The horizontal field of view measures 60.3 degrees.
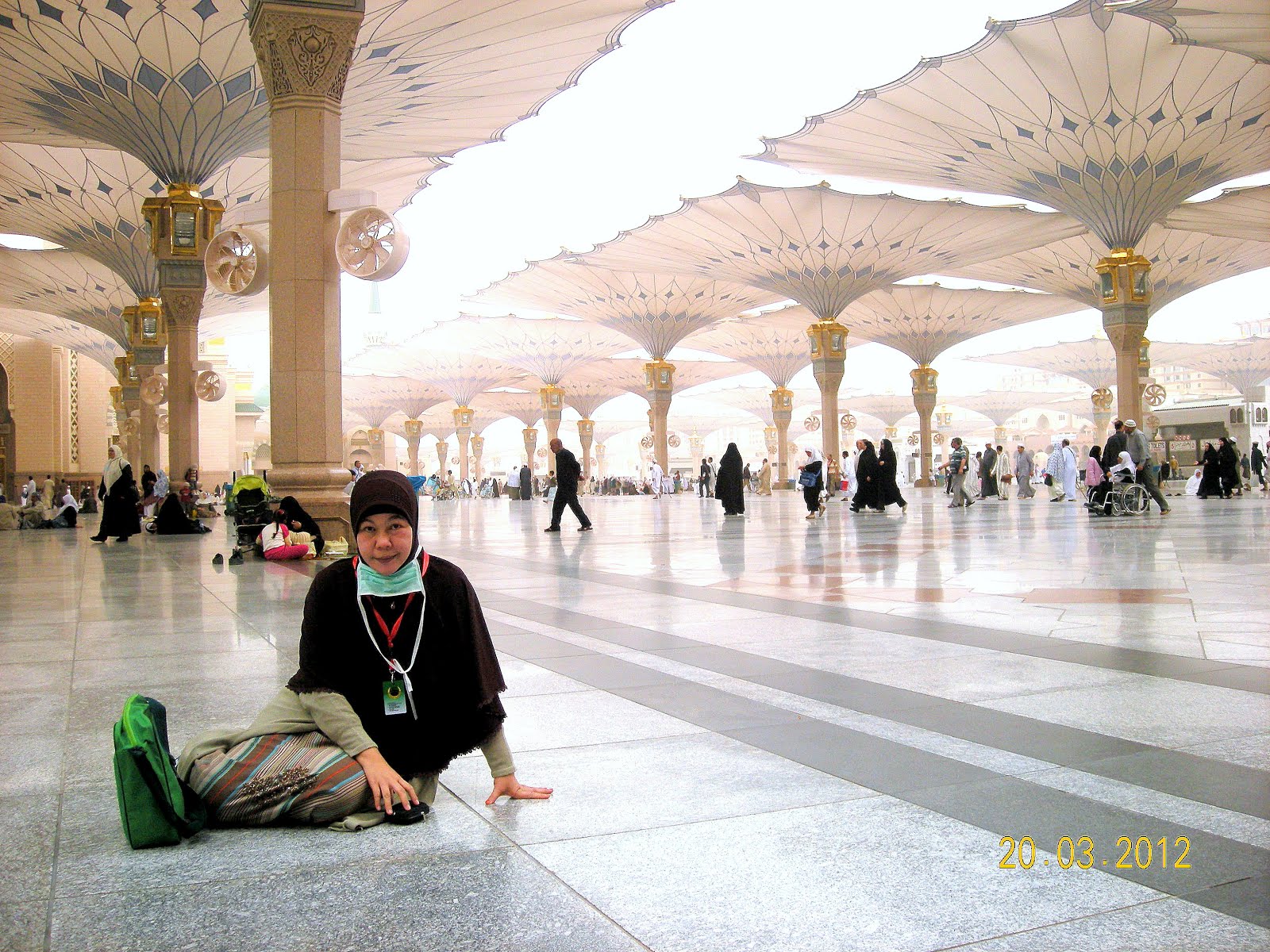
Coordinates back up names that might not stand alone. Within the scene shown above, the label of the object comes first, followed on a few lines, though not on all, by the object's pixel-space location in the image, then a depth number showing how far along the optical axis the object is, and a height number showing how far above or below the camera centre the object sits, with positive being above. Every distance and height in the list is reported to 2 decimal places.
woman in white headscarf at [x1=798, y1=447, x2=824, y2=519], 17.25 -0.19
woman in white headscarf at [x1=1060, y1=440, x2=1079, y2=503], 21.38 -0.07
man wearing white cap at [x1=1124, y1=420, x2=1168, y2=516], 14.71 +0.11
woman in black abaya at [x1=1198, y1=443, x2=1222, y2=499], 21.92 -0.21
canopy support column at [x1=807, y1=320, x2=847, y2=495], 29.69 +2.88
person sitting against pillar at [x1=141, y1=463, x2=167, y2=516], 19.48 -0.15
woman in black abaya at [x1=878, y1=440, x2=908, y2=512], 19.22 -0.15
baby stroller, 11.02 -0.30
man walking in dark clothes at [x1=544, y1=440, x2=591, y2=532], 14.09 -0.10
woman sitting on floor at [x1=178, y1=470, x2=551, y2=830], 2.32 -0.50
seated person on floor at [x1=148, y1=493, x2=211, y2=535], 15.58 -0.57
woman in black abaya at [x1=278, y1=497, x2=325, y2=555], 9.24 -0.33
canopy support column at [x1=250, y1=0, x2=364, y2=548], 9.04 +2.09
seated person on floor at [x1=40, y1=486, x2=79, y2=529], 19.97 -0.68
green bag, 2.14 -0.61
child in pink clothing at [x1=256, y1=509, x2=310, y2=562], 9.25 -0.58
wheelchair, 14.99 -0.49
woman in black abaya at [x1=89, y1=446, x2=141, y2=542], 13.41 -0.28
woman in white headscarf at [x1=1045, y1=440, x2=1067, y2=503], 21.95 +0.01
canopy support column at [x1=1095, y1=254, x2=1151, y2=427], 22.00 +3.05
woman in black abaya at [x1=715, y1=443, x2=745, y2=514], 17.62 -0.21
